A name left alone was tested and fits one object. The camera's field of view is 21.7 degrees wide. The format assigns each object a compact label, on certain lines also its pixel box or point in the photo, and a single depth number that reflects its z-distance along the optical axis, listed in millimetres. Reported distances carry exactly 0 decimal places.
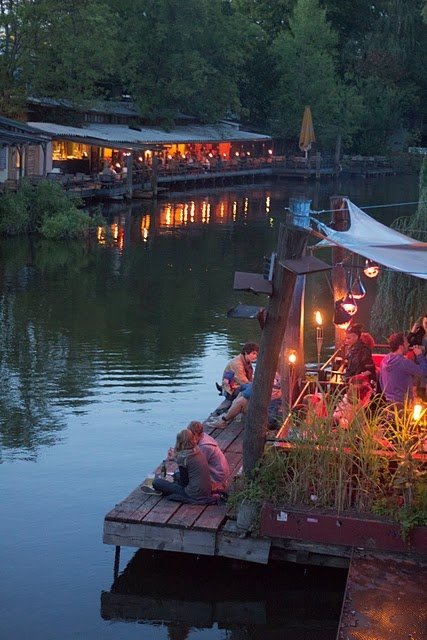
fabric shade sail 12500
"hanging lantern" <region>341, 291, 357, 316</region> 16484
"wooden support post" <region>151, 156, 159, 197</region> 54006
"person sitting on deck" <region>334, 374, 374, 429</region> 10742
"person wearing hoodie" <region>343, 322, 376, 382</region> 13992
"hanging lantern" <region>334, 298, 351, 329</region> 16578
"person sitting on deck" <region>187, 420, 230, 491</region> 11539
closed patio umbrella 41781
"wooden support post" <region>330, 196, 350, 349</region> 15953
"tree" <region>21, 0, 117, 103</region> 49344
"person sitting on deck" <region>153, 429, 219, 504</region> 11266
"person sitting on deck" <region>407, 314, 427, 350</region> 15922
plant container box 10281
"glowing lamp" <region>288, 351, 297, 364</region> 13609
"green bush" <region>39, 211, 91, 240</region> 36312
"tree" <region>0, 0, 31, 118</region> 48875
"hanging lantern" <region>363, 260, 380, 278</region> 17131
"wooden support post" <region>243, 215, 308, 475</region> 10883
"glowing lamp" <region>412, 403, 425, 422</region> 11102
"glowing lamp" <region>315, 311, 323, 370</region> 16062
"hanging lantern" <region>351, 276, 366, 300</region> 17156
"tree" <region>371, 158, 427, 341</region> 21781
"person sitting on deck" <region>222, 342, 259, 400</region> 15219
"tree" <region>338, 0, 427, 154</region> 80812
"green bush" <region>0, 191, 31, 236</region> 36344
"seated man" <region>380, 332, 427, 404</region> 12711
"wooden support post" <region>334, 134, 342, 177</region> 76812
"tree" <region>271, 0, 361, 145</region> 74438
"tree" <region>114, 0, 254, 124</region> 62812
